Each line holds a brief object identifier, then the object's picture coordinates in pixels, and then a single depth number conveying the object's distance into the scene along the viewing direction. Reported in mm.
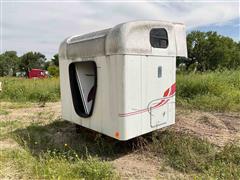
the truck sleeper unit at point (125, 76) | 2977
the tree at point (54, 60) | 44456
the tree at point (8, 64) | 48350
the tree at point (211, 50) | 34094
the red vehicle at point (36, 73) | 28147
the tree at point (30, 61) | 53616
